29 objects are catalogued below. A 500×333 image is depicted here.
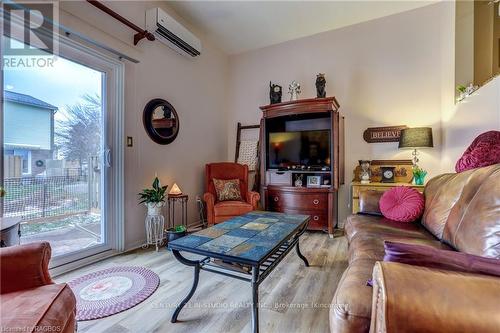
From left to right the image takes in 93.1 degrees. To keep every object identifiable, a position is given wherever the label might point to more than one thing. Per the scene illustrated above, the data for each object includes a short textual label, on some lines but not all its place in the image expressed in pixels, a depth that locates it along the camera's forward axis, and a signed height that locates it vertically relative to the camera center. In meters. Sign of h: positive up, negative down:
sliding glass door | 1.85 +0.14
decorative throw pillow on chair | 3.37 -0.34
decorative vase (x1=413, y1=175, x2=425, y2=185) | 2.93 -0.17
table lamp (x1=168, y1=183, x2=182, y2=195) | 2.93 -0.31
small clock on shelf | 3.17 -0.11
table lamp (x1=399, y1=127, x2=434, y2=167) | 2.81 +0.34
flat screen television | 3.38 +0.26
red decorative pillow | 1.66 +0.10
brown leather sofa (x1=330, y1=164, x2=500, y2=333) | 0.64 -0.38
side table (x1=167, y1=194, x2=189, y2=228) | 2.95 -0.55
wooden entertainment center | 3.19 +0.11
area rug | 1.55 -0.93
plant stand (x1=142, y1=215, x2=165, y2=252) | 2.66 -0.73
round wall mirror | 2.83 +0.57
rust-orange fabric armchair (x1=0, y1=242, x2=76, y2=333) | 0.82 -0.52
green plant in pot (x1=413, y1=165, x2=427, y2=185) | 2.94 -0.12
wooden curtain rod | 2.15 +1.45
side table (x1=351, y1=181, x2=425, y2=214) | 2.92 -0.26
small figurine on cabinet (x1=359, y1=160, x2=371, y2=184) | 3.22 -0.06
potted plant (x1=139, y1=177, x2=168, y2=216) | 2.58 -0.35
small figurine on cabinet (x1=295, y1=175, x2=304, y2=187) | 3.46 -0.22
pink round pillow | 2.03 -0.33
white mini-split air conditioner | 2.71 +1.65
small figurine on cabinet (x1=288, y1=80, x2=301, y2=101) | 3.62 +1.17
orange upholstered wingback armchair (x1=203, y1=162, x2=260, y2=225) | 3.09 -0.42
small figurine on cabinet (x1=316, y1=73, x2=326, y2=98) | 3.35 +1.14
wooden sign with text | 3.25 +0.46
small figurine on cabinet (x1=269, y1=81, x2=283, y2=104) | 3.75 +1.15
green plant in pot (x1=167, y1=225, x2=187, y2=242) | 2.62 -0.74
